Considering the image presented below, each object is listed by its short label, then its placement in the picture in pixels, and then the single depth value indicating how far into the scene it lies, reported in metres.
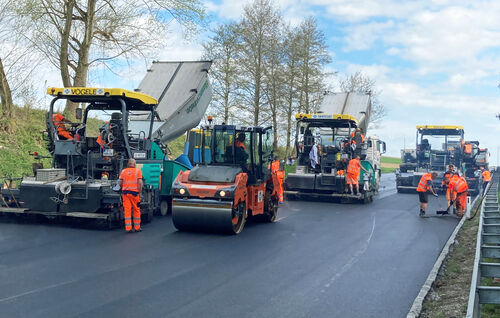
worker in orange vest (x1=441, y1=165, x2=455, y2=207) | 14.97
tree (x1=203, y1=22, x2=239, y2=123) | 25.23
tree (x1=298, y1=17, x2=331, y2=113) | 29.16
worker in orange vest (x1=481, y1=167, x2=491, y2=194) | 25.34
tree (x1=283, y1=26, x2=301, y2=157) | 28.12
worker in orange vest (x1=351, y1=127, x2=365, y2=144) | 17.14
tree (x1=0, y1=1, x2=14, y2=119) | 18.58
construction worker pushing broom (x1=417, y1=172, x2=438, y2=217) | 14.29
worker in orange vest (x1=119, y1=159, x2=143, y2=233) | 10.21
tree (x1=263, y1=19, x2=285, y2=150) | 26.98
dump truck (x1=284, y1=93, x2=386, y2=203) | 17.23
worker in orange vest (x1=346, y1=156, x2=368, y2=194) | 16.74
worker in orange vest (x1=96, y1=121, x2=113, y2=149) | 11.04
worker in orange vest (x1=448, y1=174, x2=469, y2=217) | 14.43
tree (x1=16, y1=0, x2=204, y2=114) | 19.77
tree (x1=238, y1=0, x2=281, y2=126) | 26.27
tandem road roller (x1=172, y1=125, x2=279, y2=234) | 10.09
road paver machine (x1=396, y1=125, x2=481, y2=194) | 23.23
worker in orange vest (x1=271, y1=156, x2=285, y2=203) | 13.11
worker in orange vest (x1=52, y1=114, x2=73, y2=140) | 11.28
